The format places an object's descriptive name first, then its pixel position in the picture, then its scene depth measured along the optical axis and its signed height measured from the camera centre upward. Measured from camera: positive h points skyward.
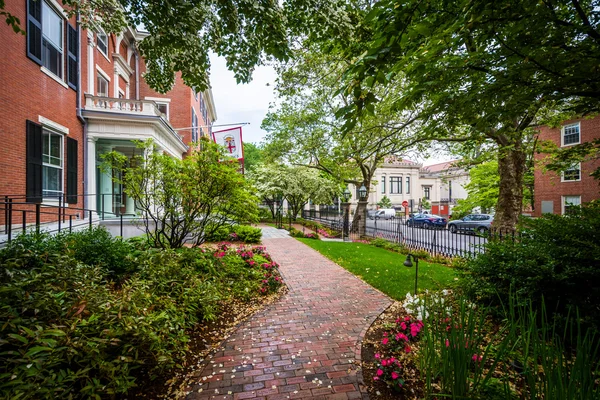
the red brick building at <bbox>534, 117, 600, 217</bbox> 21.28 +1.55
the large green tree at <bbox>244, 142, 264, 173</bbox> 49.98 +8.88
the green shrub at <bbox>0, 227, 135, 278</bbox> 4.11 -0.77
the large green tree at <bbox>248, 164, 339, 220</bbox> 28.22 +1.77
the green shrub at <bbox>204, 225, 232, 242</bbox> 13.43 -1.60
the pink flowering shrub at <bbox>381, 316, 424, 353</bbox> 3.67 -1.85
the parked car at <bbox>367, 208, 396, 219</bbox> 41.20 -1.77
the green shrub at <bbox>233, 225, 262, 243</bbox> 13.98 -1.63
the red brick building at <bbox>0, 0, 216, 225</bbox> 7.82 +3.29
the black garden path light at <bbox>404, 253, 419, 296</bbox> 4.76 -1.04
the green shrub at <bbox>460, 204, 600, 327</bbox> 3.47 -0.90
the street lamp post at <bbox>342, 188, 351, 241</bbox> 17.27 -1.15
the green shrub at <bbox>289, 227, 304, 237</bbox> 17.48 -2.00
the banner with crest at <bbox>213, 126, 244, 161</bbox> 15.17 +3.47
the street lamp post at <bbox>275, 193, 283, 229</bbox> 23.35 -0.13
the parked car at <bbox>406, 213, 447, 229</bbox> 29.35 -2.01
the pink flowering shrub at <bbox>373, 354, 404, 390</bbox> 2.94 -1.84
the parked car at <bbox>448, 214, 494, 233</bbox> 23.26 -1.73
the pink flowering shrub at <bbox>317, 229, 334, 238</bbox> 19.42 -2.27
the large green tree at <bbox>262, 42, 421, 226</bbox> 11.21 +3.97
